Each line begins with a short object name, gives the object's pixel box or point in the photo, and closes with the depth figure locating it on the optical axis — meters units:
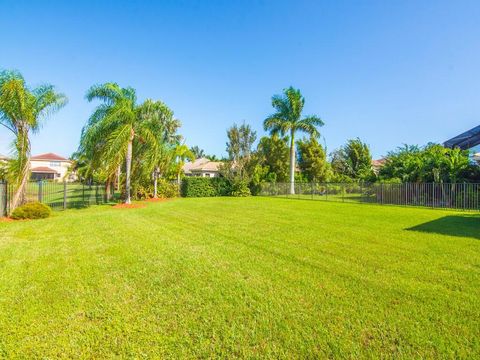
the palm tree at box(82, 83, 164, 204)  15.03
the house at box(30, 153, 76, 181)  49.34
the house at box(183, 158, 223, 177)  39.00
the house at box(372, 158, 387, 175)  51.19
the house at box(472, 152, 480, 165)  15.85
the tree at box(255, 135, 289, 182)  31.62
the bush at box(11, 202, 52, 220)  10.32
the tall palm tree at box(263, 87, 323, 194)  26.33
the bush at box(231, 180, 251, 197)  25.39
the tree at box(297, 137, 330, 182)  33.28
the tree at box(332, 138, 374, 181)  34.84
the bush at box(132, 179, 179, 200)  20.36
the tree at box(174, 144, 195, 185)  23.83
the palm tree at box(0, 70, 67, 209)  10.34
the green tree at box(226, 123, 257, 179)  24.91
